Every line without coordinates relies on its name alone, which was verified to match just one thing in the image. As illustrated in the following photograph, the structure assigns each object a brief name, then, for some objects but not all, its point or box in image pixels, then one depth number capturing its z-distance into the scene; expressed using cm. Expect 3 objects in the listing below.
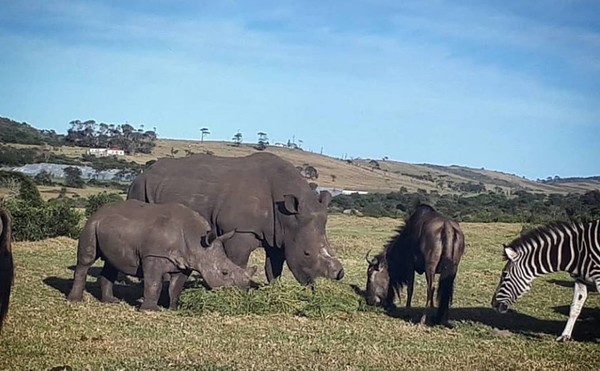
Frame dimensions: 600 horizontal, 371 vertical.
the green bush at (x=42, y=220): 2667
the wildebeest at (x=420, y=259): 1357
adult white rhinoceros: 1485
